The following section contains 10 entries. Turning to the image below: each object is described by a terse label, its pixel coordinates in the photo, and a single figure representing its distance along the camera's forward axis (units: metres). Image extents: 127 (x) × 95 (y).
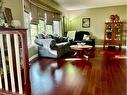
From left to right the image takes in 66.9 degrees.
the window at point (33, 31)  3.39
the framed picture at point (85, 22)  5.56
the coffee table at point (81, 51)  3.47
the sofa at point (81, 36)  4.75
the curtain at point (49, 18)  4.11
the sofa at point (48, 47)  3.33
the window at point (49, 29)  4.27
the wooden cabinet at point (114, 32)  4.92
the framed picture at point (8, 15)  2.28
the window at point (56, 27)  4.80
